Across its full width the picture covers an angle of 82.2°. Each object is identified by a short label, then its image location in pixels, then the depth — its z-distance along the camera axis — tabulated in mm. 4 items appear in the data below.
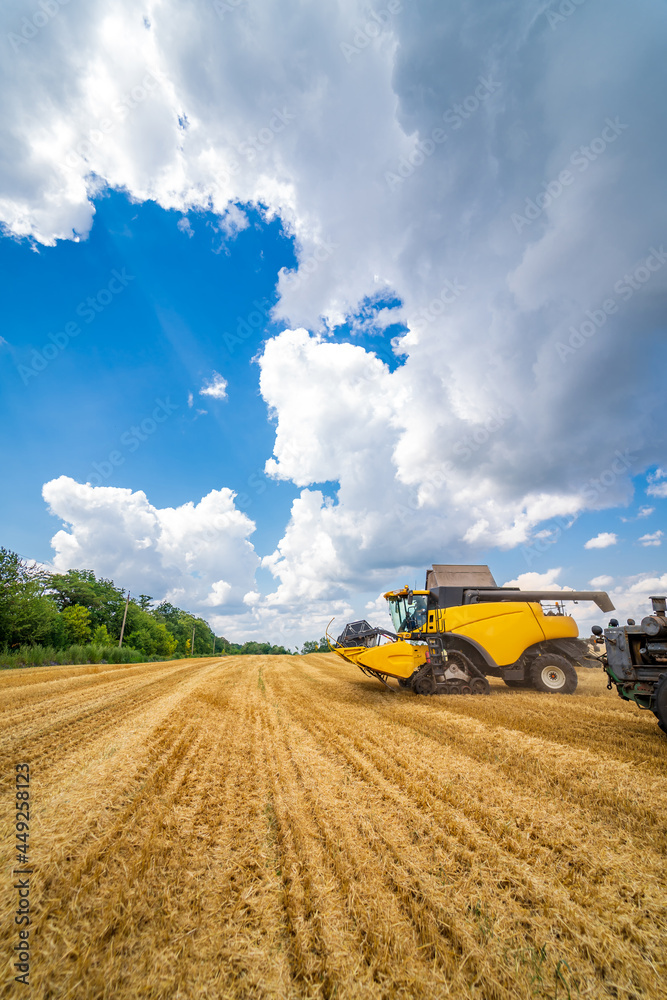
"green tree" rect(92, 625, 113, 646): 35094
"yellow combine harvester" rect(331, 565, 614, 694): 9656
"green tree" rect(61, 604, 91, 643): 31594
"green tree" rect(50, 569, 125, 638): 42406
